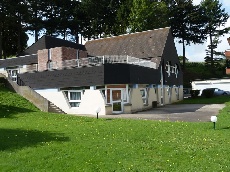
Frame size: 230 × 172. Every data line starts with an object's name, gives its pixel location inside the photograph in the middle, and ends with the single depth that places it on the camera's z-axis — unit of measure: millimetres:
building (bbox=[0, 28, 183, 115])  24922
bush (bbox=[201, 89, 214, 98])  41562
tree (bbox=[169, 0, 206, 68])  62656
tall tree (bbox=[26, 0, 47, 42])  50312
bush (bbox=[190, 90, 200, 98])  43094
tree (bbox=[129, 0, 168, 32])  50375
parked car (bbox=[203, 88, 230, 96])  46125
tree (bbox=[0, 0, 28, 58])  45812
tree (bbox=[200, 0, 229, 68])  63312
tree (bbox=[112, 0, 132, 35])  53531
